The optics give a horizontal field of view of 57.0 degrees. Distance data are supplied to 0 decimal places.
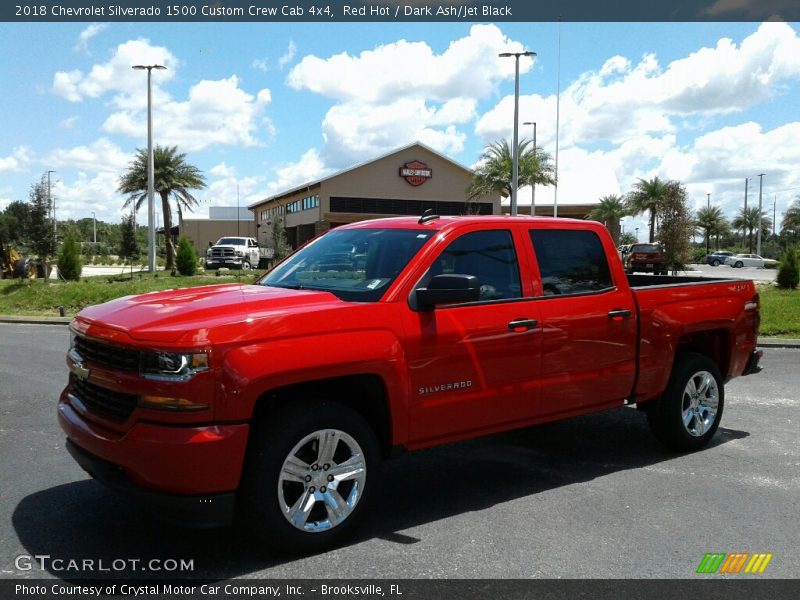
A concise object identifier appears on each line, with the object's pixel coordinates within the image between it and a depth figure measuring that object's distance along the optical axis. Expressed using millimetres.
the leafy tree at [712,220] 83812
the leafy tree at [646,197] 60688
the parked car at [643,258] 37688
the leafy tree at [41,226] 23609
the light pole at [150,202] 32094
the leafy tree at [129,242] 58906
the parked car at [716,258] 61641
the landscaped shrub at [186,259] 30828
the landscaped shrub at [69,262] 25188
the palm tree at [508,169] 47812
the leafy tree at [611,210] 64312
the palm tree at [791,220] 76312
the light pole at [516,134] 35706
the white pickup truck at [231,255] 38125
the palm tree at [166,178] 44625
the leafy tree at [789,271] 22500
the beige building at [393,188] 56500
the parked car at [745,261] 57531
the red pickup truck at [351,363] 3740
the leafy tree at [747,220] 89562
